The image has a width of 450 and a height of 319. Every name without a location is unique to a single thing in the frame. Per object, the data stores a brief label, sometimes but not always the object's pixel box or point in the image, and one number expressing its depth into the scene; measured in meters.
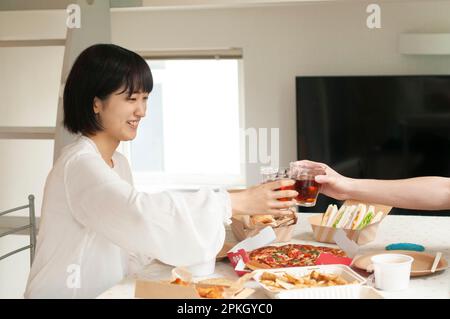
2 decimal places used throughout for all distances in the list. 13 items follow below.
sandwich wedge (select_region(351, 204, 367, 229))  2.44
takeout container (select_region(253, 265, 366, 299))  1.80
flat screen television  4.43
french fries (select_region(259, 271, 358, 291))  1.87
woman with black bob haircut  1.96
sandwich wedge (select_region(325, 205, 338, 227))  2.51
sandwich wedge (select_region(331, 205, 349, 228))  2.49
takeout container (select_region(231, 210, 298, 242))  2.41
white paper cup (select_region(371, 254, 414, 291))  1.89
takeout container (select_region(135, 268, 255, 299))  1.73
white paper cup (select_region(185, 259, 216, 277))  2.08
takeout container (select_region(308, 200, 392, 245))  2.40
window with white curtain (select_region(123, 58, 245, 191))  5.00
